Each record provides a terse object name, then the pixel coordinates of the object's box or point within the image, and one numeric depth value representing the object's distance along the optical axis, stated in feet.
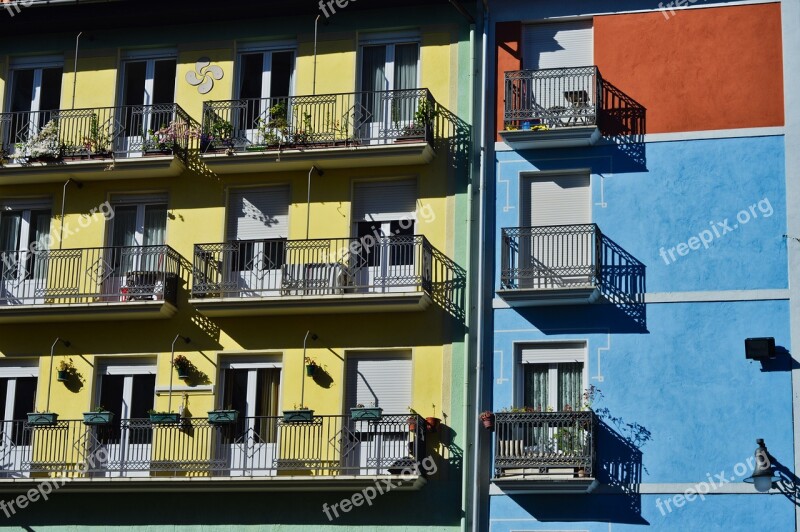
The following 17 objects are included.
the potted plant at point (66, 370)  113.50
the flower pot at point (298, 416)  106.83
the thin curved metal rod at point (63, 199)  117.39
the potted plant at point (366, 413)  104.97
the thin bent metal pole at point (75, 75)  120.78
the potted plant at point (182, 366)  111.14
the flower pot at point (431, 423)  105.29
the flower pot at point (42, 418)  111.24
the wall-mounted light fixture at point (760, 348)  100.12
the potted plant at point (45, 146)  117.29
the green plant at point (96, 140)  116.88
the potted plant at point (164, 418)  109.19
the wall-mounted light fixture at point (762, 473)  93.04
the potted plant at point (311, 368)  108.88
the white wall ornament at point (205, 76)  117.91
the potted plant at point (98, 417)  110.22
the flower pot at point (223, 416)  108.27
